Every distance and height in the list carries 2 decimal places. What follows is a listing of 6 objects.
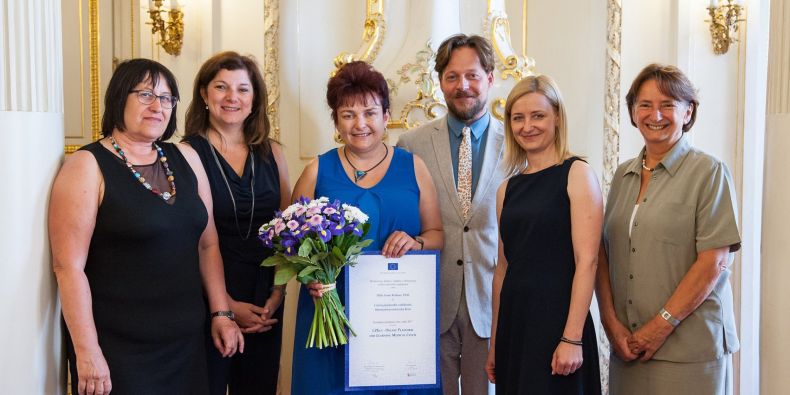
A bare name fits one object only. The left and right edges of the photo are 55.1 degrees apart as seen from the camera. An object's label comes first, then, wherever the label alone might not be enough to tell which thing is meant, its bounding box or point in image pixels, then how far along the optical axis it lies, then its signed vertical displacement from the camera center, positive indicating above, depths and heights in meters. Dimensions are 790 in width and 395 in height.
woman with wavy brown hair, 2.82 -0.11
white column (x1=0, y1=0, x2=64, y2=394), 2.15 -0.08
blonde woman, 2.36 -0.30
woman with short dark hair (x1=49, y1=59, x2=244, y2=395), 2.19 -0.26
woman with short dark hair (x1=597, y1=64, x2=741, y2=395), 2.33 -0.29
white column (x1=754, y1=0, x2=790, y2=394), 2.33 -0.16
